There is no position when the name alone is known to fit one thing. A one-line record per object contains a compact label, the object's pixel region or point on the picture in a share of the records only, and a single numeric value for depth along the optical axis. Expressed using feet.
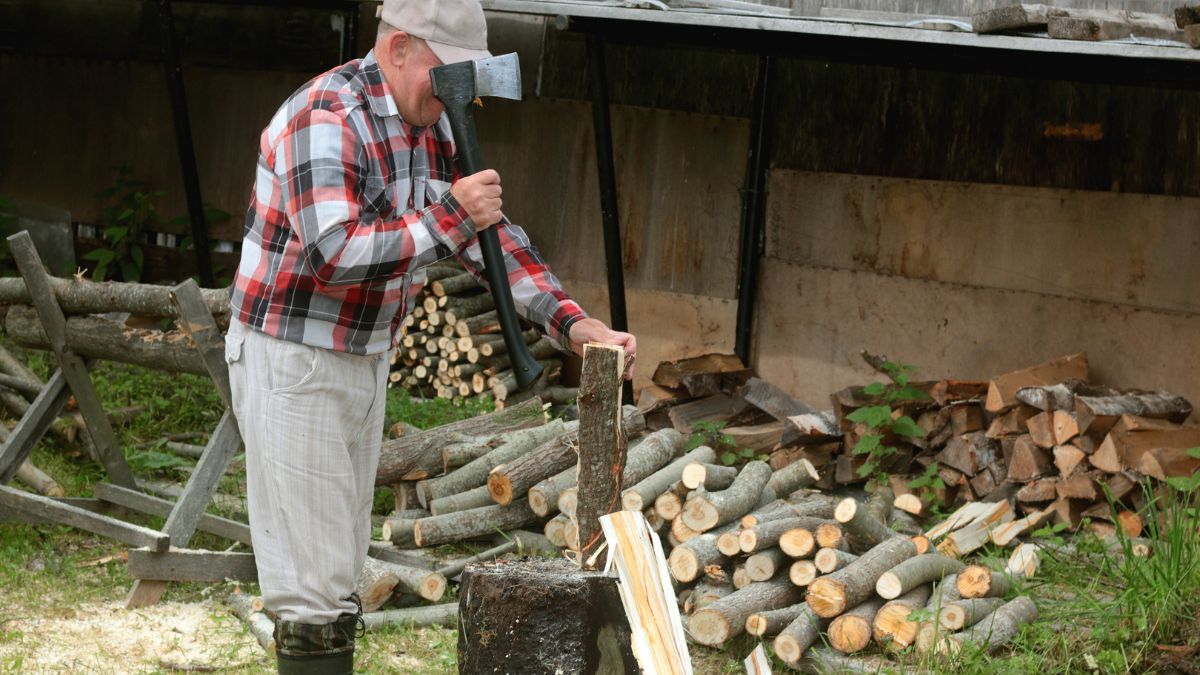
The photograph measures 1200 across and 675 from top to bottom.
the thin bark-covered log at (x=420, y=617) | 17.72
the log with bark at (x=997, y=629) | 15.66
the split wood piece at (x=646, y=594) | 10.95
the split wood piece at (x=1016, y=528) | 21.16
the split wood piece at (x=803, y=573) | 17.28
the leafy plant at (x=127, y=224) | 34.30
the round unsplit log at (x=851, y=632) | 16.16
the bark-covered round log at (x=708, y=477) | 19.07
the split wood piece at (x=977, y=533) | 20.12
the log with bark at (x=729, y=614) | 16.48
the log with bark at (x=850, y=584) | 16.40
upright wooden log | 12.24
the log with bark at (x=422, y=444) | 20.71
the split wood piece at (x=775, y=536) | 17.37
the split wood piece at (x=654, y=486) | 18.88
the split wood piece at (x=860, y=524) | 18.19
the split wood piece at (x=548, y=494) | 19.48
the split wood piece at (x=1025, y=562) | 19.07
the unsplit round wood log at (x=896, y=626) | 16.06
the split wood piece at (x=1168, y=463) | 20.88
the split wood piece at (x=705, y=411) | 26.63
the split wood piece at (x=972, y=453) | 23.30
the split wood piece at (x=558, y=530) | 19.30
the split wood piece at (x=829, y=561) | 17.15
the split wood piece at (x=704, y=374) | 27.63
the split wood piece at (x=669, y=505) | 18.94
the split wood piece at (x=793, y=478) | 20.63
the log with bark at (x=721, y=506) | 18.45
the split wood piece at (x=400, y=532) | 19.74
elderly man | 10.42
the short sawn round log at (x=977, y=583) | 17.02
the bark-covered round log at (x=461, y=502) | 20.04
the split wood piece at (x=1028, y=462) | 22.42
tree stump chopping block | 10.93
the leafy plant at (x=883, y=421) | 23.98
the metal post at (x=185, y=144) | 31.71
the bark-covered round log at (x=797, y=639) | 16.17
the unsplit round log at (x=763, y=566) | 17.35
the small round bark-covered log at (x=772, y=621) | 16.56
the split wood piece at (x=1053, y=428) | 21.98
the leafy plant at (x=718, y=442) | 25.02
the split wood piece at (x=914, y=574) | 16.61
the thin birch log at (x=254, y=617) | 16.71
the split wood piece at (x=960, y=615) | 16.11
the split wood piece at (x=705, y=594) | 17.25
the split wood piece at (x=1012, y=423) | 22.99
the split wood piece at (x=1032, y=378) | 23.31
